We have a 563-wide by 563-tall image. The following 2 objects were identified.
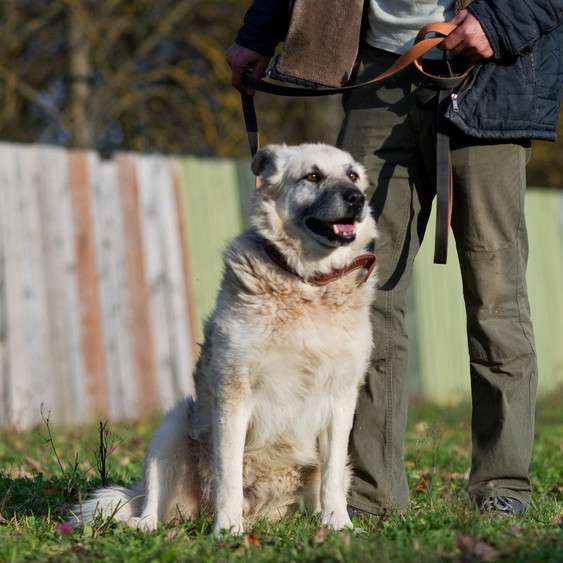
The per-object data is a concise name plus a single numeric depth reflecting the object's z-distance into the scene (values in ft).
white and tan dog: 23.24
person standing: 24.17
